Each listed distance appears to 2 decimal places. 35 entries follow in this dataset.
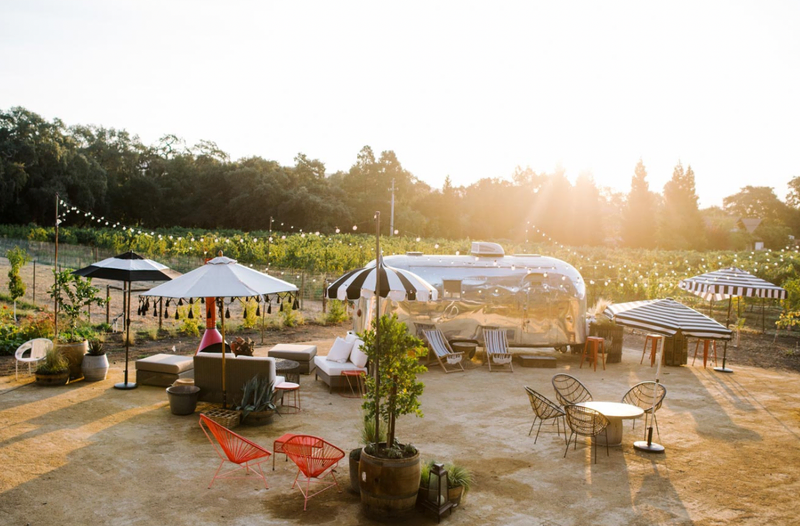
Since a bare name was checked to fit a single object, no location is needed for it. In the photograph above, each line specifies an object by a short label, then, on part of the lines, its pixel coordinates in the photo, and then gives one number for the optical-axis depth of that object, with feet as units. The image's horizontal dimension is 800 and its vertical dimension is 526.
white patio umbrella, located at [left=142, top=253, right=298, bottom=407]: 27.94
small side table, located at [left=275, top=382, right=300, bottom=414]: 30.22
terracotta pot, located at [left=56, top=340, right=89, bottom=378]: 35.47
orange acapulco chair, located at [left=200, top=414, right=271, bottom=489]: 21.06
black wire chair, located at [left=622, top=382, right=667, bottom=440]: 27.94
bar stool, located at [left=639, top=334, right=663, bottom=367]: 46.73
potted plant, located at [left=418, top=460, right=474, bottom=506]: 19.64
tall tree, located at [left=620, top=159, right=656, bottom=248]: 212.23
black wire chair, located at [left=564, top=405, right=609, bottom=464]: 24.89
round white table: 25.93
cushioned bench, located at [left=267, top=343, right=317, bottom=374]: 39.63
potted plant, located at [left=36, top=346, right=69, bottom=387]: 34.12
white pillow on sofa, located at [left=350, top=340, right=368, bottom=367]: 35.78
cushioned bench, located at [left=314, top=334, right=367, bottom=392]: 35.27
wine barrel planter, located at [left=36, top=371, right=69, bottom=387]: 34.09
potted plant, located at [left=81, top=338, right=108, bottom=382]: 35.58
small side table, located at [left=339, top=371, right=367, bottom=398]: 34.73
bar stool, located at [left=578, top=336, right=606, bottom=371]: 44.78
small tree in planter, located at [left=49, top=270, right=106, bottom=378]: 35.68
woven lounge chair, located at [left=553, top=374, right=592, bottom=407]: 29.45
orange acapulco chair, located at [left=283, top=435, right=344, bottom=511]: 20.12
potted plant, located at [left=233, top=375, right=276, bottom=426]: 28.35
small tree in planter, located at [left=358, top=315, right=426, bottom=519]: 18.78
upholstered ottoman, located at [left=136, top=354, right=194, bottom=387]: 34.73
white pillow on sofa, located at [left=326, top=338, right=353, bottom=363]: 36.65
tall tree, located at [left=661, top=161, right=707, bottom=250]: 192.44
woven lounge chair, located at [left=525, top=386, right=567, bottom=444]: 26.58
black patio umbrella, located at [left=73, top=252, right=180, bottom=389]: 33.35
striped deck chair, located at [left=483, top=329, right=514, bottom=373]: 42.73
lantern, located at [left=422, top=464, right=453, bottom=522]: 18.98
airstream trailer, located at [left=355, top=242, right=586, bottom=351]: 45.39
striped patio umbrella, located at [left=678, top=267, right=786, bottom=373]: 46.44
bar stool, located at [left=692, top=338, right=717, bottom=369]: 45.70
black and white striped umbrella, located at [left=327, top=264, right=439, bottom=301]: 29.50
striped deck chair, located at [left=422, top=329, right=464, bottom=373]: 42.24
